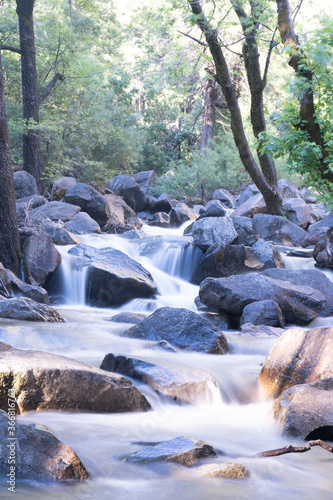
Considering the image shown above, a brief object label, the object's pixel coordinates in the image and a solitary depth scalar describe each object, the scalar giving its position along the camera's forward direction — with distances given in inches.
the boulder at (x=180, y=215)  681.6
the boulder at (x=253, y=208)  611.8
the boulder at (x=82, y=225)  529.6
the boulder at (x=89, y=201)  583.2
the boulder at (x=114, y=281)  370.9
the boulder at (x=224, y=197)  780.5
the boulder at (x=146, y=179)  902.5
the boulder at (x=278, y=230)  540.1
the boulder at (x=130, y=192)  746.8
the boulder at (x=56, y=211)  506.6
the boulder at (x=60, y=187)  629.3
